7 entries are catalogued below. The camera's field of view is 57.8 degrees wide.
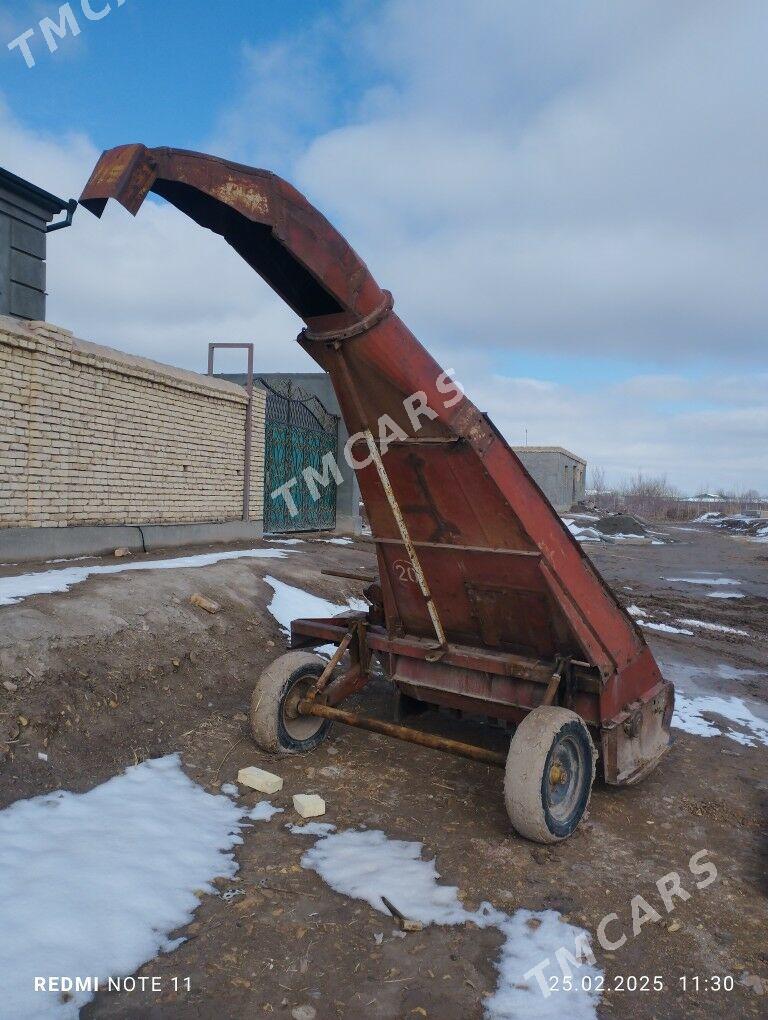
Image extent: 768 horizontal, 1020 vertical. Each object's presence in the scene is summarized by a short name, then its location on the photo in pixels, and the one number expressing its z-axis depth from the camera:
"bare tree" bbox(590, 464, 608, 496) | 96.09
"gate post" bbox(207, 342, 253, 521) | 12.12
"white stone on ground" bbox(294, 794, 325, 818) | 3.89
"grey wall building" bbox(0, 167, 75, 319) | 11.20
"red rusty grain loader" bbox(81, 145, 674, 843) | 3.50
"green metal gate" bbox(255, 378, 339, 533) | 14.06
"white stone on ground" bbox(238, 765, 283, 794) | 4.20
